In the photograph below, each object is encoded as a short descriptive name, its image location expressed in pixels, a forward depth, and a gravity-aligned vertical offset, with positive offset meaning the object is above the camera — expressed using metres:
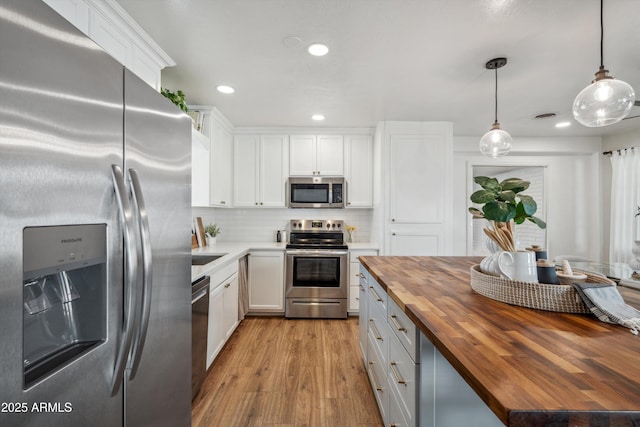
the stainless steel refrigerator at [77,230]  0.55 -0.04
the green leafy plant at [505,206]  1.21 +0.04
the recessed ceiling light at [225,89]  2.61 +1.15
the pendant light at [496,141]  2.30 +0.59
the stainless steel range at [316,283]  3.47 -0.84
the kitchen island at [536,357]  0.57 -0.38
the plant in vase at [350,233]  3.98 -0.27
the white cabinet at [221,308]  2.31 -0.86
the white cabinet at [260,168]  3.84 +0.61
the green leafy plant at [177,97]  2.07 +0.85
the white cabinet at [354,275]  3.52 -0.75
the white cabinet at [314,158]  3.84 +0.75
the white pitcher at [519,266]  1.21 -0.22
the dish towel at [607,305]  0.96 -0.31
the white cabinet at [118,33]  1.26 +0.93
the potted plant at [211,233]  3.62 -0.25
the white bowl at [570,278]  1.26 -0.28
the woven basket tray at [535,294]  1.08 -0.32
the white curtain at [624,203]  3.73 +0.17
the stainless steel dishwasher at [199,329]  1.85 -0.78
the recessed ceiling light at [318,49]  1.93 +1.13
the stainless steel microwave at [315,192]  3.80 +0.29
